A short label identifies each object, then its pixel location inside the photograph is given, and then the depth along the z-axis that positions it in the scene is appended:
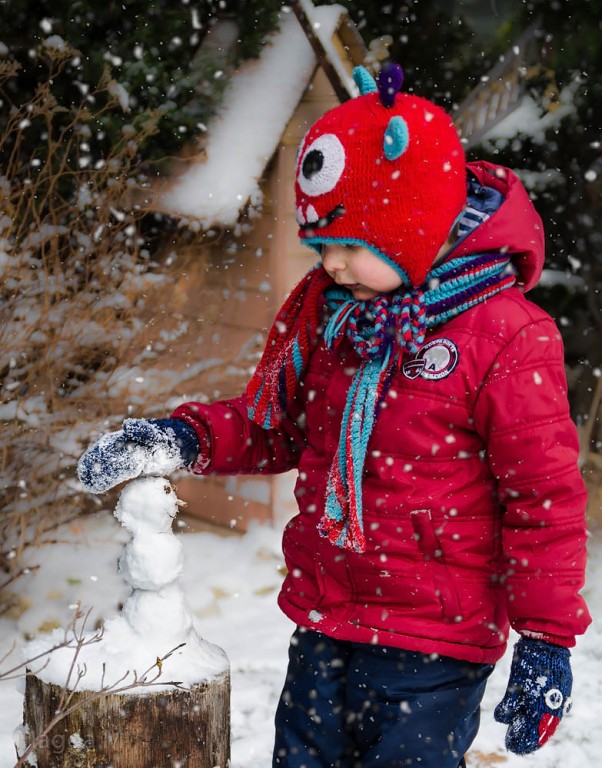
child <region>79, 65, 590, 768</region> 1.96
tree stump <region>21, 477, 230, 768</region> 2.22
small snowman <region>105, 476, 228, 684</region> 2.21
